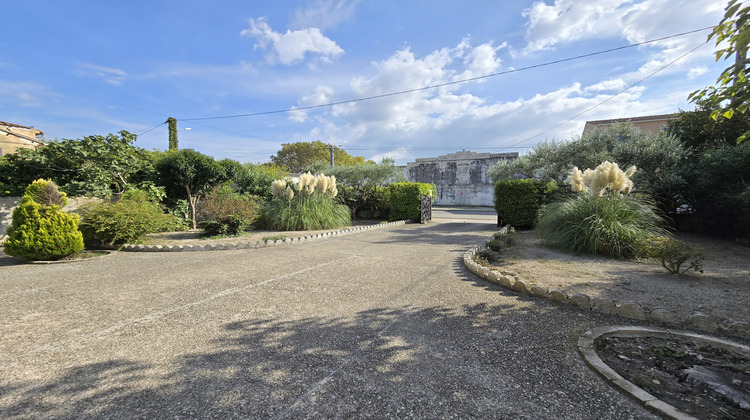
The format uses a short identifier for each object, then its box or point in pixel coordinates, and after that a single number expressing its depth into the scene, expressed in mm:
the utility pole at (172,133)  22062
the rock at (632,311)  2883
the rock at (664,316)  2759
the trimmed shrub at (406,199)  12367
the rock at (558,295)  3284
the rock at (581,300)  3123
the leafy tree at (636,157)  8852
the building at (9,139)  15086
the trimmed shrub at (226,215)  8016
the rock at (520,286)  3607
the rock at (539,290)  3443
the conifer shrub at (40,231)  5199
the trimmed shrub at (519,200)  9516
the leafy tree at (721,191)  7023
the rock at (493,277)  3973
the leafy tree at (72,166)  7543
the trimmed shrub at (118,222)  6215
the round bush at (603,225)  5516
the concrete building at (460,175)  32438
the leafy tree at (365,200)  13125
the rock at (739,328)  2499
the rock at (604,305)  3013
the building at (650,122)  21391
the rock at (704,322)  2609
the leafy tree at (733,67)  1754
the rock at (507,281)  3771
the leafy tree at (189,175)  9109
